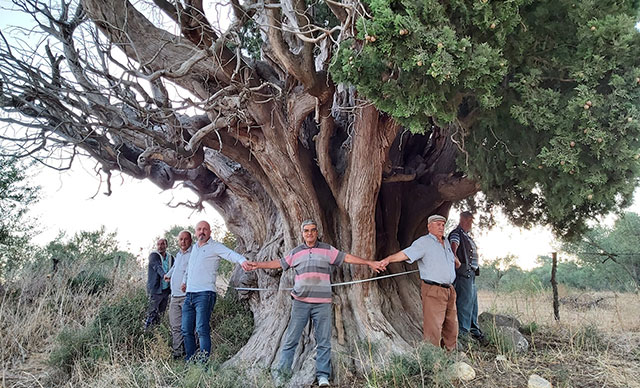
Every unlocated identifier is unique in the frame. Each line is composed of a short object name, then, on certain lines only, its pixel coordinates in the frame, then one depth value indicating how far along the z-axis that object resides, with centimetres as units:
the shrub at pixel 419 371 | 394
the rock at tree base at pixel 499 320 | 651
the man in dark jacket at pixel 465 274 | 597
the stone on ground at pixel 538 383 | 382
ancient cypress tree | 370
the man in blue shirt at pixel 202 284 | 520
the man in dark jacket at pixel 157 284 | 655
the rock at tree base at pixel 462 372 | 411
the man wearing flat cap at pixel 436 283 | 499
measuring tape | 548
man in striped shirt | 452
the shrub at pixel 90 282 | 810
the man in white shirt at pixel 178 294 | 566
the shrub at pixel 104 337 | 525
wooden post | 753
